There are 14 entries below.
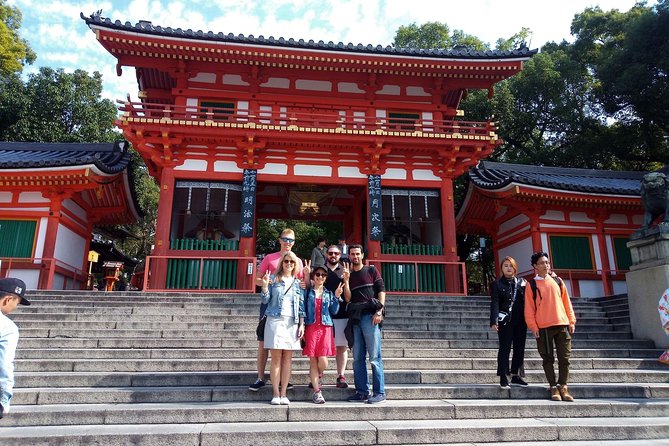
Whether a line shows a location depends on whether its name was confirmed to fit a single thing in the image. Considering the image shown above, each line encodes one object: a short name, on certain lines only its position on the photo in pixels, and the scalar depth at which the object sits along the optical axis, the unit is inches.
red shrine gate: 475.8
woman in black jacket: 213.2
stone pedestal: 294.5
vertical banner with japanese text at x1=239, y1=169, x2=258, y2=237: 480.7
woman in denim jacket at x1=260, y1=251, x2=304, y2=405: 179.9
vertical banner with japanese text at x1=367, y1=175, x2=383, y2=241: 494.9
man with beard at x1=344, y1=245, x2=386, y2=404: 188.5
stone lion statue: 318.7
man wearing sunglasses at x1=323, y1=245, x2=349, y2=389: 201.2
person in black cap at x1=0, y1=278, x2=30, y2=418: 99.2
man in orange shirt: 202.1
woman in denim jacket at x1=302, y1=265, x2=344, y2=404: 187.6
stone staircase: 161.8
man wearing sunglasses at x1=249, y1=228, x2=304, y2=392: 192.4
